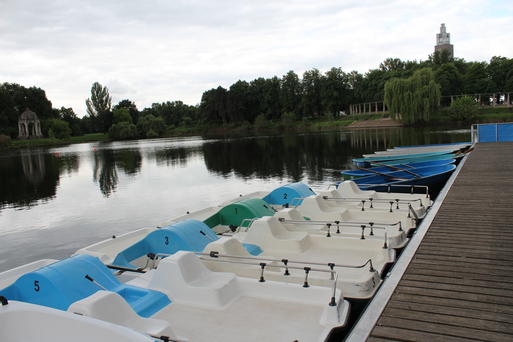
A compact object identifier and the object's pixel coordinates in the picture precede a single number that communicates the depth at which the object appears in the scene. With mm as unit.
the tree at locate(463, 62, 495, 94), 78500
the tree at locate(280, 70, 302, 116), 97188
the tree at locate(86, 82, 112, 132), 109312
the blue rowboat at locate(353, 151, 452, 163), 22656
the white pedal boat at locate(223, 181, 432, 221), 11312
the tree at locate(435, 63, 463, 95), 76938
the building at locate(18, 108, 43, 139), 88125
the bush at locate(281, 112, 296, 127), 94012
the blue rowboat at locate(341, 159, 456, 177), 19203
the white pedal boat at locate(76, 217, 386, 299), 6945
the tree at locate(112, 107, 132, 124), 108438
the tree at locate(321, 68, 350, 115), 90250
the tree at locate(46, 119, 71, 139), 93438
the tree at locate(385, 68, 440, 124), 62162
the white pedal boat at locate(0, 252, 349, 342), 5242
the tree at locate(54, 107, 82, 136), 107188
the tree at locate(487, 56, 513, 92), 76688
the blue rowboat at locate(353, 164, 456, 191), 16406
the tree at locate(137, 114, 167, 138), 104250
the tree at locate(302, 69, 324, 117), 93625
